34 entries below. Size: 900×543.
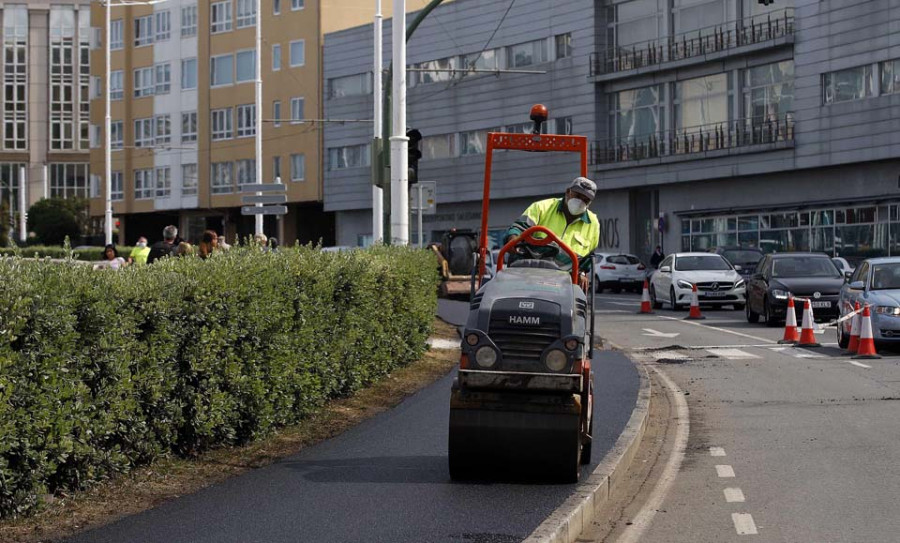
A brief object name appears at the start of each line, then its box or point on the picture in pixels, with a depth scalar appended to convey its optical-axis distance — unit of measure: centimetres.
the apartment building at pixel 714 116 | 4562
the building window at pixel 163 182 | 7888
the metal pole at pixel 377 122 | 3434
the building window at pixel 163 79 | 7900
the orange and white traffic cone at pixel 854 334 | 1995
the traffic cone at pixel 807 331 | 2174
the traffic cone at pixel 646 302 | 3338
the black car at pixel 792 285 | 2689
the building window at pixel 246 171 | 7406
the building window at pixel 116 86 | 8219
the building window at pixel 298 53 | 7338
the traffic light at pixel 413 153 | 2100
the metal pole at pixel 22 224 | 8590
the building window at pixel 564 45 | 5972
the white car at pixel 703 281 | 3353
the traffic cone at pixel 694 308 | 3016
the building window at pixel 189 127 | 7769
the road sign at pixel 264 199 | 3594
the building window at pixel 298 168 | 7394
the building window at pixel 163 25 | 7931
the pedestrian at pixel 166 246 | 2048
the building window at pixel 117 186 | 8188
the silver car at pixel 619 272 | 4794
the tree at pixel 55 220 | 8512
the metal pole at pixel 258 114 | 4609
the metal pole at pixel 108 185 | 5841
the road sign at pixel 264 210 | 3562
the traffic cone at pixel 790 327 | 2250
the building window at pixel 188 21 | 7781
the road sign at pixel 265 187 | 3603
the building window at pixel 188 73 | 7769
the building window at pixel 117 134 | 8219
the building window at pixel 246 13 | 7388
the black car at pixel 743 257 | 4009
